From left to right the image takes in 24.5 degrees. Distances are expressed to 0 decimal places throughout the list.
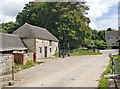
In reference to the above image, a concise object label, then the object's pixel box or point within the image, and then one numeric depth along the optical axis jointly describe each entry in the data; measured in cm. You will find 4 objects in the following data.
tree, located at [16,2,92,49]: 5744
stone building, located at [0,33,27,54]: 3184
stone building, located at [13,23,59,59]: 4203
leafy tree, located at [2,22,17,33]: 6236
